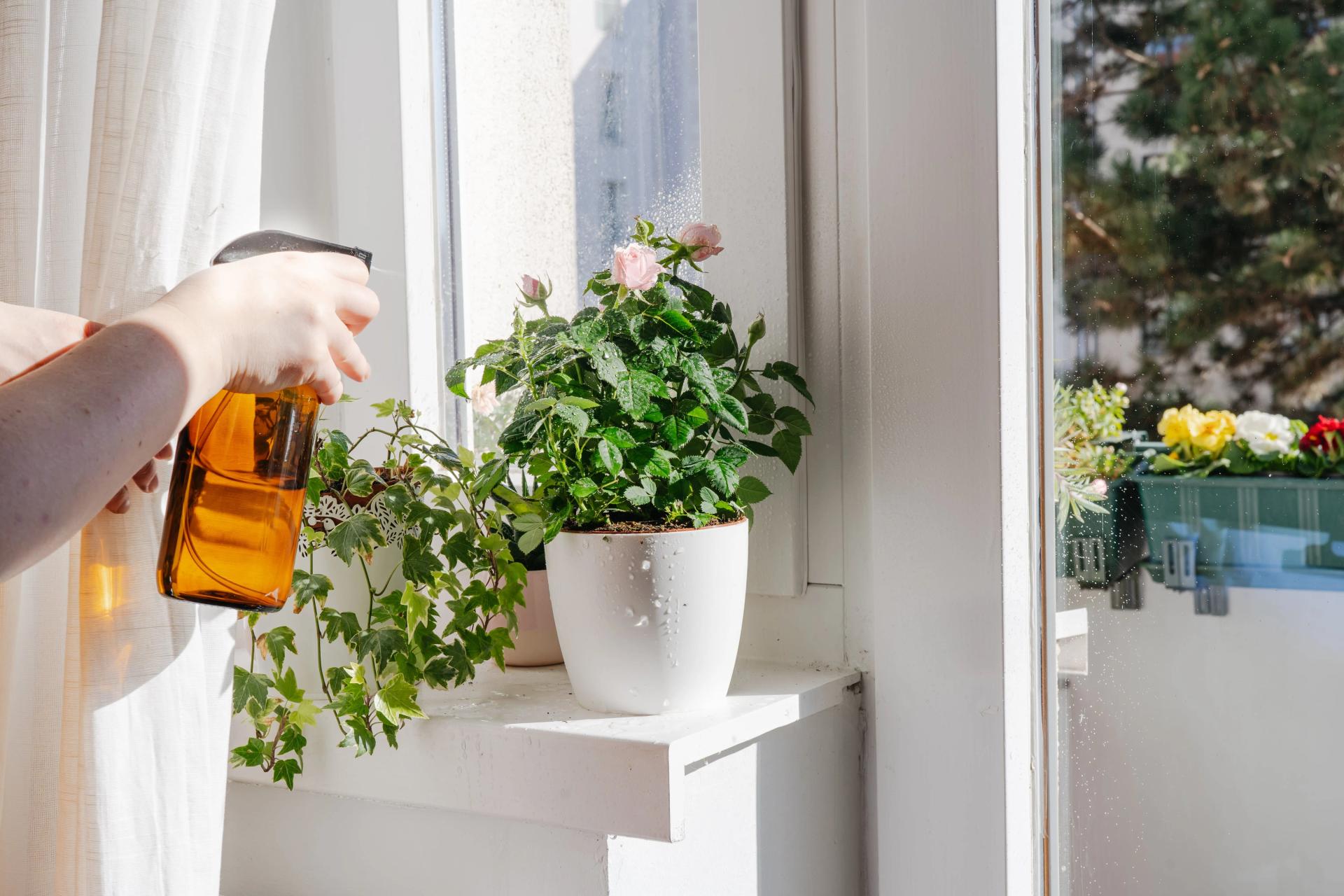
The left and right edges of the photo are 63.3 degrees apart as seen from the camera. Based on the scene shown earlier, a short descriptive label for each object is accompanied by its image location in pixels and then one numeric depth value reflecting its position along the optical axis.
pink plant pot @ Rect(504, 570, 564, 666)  1.05
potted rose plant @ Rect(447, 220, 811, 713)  0.81
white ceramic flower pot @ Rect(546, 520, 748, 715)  0.81
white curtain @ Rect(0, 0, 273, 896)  0.74
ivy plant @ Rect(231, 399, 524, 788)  0.88
